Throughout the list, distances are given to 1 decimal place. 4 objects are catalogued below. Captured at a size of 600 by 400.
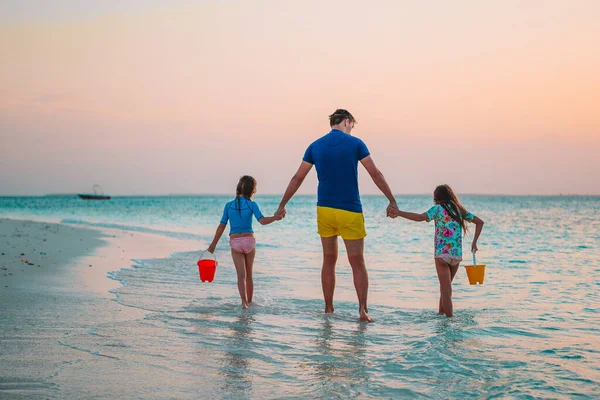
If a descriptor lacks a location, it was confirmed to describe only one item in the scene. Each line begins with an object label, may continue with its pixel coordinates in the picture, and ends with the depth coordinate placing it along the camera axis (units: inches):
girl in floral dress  263.4
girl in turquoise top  290.8
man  250.4
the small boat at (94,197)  5869.1
